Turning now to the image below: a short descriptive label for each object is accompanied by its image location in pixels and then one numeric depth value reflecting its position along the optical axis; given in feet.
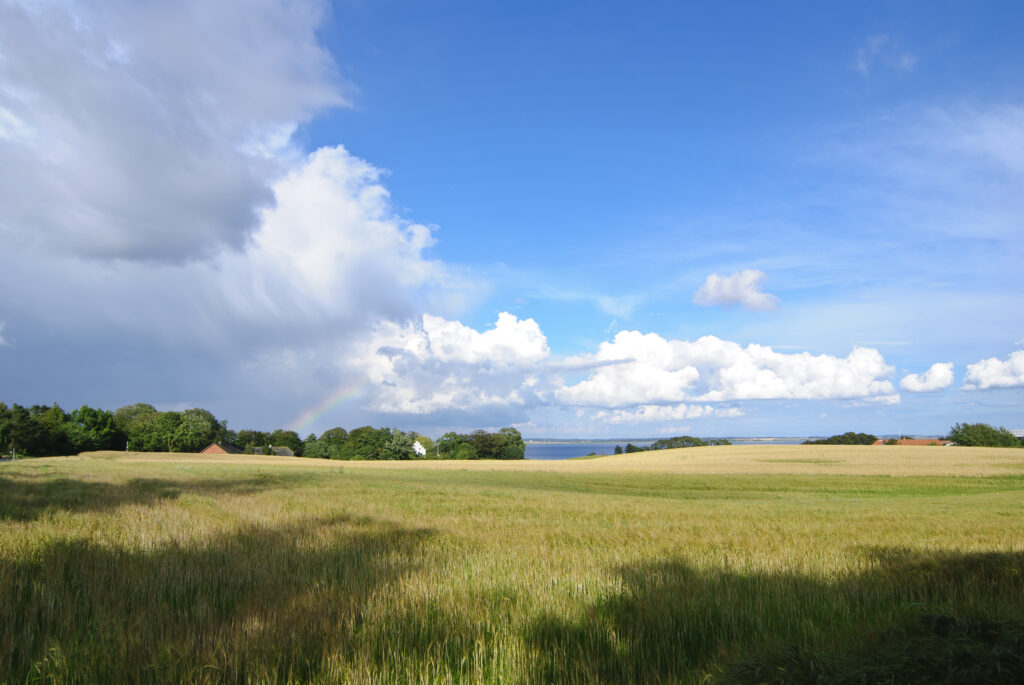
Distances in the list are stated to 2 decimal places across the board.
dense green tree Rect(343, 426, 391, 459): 490.08
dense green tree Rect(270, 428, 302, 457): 625.82
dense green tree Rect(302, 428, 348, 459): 565.12
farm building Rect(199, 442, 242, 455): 478.59
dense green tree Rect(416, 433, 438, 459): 600.60
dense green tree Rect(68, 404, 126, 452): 382.63
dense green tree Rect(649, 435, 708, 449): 535.19
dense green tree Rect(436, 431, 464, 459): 549.54
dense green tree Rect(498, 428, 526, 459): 542.98
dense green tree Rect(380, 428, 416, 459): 480.23
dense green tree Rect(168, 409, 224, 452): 457.27
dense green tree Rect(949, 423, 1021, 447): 479.41
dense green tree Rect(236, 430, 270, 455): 606.55
